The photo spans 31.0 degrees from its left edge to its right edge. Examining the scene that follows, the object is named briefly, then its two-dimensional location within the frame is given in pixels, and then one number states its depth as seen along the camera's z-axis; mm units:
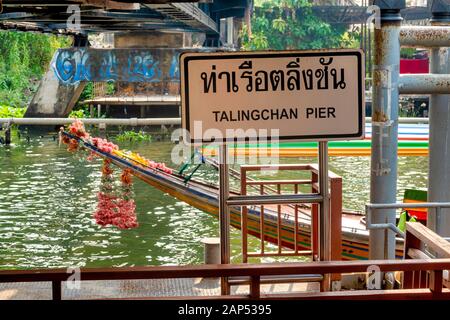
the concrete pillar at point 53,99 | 28297
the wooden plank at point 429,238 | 4840
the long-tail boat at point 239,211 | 10172
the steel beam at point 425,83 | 7797
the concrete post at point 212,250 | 8461
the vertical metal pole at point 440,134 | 8086
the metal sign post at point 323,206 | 4984
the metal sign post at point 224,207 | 4832
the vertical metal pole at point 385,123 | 7621
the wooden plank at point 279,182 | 8209
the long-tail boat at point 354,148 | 21188
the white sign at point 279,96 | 4656
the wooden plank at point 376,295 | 4586
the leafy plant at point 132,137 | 27953
